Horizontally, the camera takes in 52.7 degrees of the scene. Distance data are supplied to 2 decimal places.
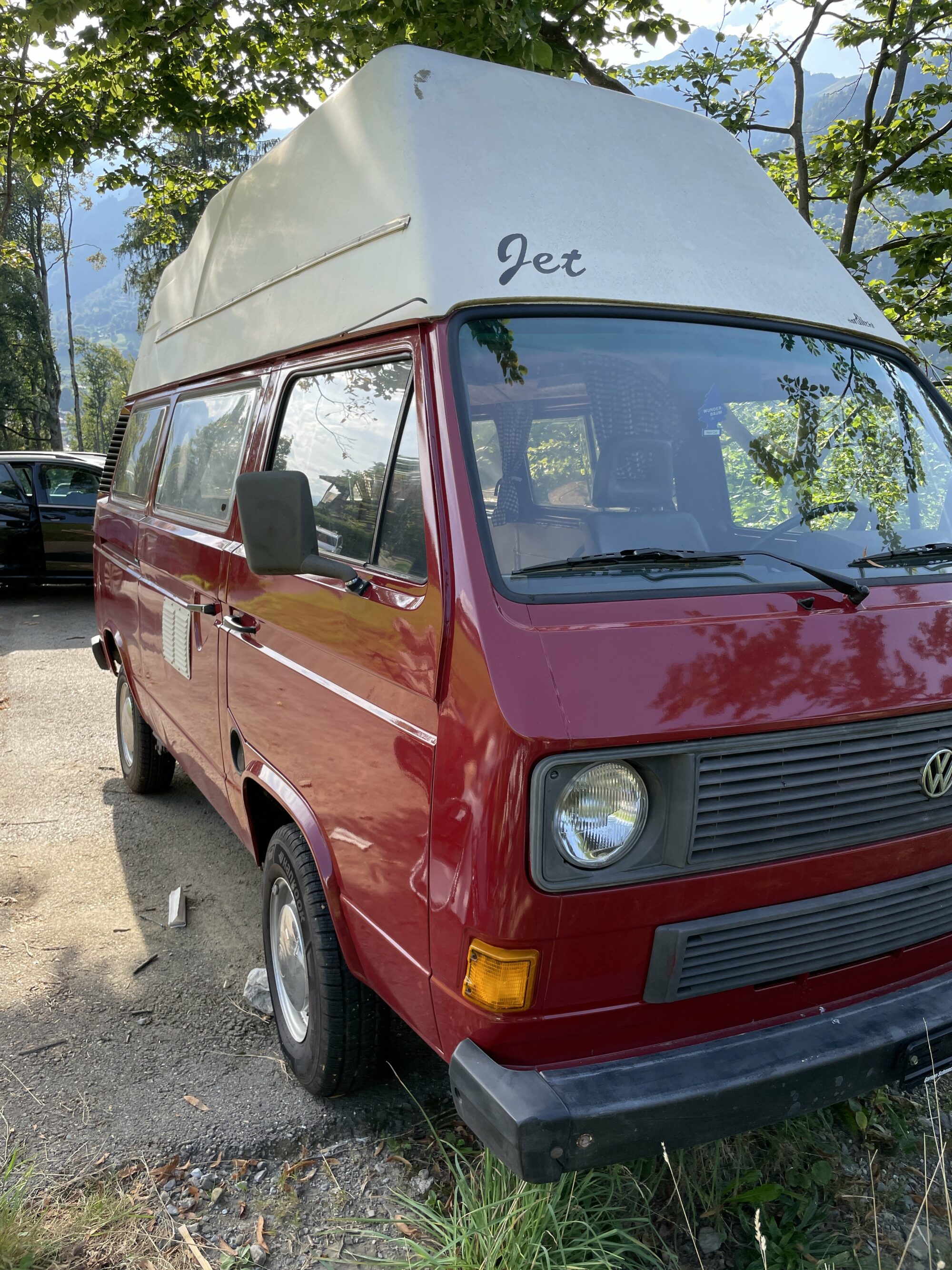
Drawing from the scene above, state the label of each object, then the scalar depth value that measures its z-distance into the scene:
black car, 11.98
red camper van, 1.94
